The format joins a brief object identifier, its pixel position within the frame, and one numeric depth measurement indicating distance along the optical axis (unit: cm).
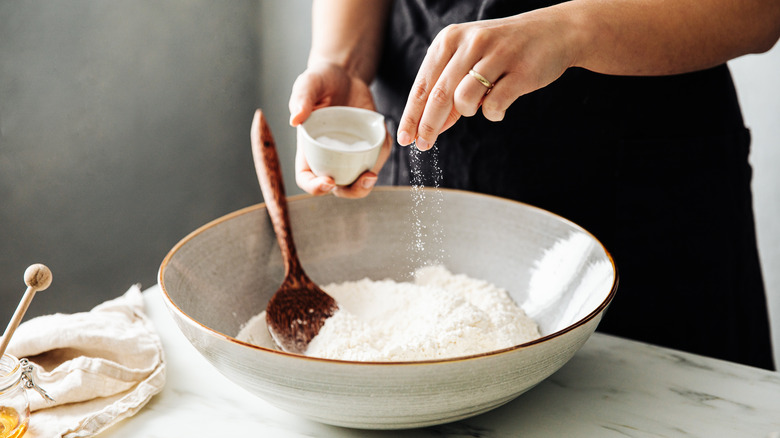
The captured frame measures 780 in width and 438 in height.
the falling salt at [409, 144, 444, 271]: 104
